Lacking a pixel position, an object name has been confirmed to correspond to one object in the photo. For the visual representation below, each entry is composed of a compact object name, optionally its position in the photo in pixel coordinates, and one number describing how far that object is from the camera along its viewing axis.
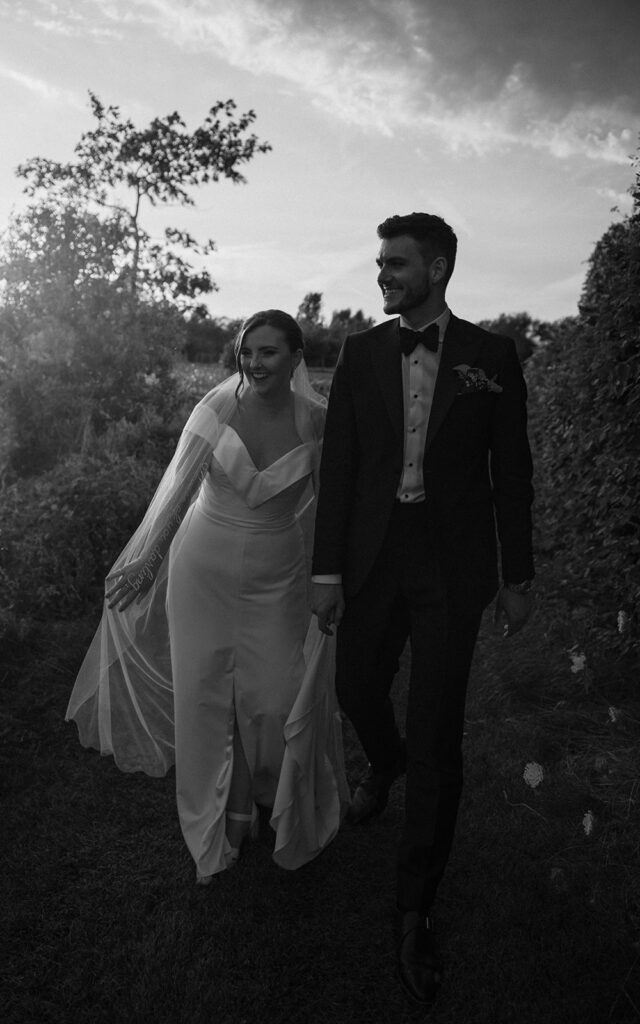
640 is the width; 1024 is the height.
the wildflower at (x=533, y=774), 3.75
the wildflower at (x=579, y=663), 4.52
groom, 2.74
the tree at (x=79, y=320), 8.78
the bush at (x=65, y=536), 5.52
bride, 3.17
